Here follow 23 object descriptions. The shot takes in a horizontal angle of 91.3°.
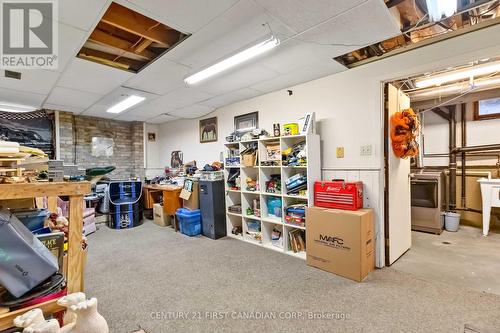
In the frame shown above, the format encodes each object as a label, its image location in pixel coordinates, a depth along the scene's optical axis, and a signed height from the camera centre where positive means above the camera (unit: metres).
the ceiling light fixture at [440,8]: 1.75 +1.12
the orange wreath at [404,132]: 2.92 +0.34
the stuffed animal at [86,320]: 0.82 -0.53
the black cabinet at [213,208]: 4.18 -0.78
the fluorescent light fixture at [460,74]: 2.97 +1.10
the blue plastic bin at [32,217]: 1.18 -0.25
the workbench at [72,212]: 0.96 -0.20
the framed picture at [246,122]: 4.30 +0.75
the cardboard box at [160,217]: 5.11 -1.10
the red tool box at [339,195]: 2.83 -0.40
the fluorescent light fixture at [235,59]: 2.27 +1.10
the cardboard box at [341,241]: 2.60 -0.90
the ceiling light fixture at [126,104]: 4.20 +1.15
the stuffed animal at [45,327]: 0.74 -0.50
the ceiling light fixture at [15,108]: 4.41 +1.14
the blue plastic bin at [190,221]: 4.34 -1.03
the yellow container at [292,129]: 3.35 +0.46
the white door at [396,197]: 2.95 -0.48
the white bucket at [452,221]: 4.24 -1.09
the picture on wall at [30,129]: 4.71 +0.77
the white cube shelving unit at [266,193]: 3.24 -0.42
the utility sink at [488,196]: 3.85 -0.61
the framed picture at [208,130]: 5.14 +0.74
